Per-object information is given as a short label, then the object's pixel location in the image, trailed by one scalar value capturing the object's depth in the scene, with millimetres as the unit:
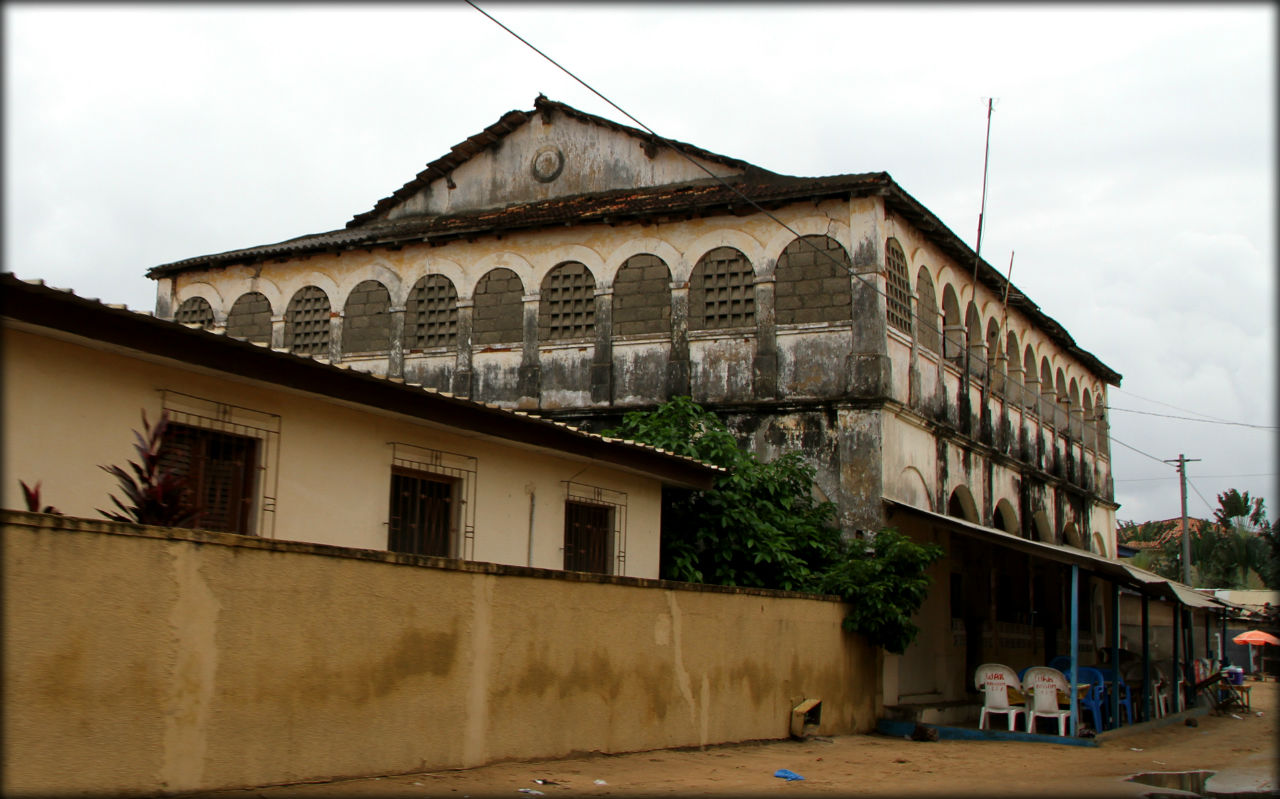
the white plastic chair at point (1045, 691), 16688
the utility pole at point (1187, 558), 45062
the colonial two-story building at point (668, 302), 18906
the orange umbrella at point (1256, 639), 35303
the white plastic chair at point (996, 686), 17359
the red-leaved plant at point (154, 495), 8008
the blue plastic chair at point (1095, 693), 17406
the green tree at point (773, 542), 16281
